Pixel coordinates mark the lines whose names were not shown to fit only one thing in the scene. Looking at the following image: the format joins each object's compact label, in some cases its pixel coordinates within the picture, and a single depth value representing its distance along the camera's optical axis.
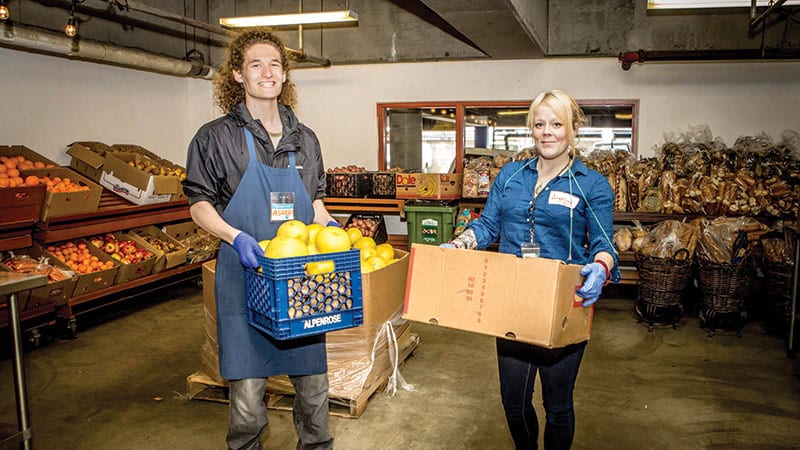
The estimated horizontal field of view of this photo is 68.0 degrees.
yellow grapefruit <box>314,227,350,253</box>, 2.06
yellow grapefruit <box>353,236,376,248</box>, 3.39
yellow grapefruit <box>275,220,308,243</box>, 2.07
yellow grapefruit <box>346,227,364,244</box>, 3.44
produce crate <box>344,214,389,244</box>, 7.16
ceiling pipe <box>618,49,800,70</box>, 6.21
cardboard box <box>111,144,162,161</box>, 6.64
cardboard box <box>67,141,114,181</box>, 5.78
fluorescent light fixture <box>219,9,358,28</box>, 5.11
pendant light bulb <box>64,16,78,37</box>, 4.87
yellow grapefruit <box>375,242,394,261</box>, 3.50
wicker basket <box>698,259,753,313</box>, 4.87
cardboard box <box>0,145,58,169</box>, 5.36
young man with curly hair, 2.13
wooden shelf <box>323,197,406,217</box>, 7.11
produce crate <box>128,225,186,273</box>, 5.70
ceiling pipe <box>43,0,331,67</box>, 4.95
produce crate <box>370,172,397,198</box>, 7.17
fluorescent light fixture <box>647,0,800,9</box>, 3.62
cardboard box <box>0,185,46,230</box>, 4.37
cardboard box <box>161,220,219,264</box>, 6.38
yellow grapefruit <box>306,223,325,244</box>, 2.13
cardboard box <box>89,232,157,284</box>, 5.21
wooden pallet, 3.35
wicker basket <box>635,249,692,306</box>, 4.96
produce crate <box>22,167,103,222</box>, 4.74
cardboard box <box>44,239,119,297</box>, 4.78
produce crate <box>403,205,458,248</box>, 6.84
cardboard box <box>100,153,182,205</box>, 5.63
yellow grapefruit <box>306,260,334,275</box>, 1.87
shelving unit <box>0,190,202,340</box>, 4.64
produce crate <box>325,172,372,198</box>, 7.27
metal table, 2.37
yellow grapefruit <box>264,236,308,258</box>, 1.92
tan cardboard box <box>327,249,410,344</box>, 3.26
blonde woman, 2.12
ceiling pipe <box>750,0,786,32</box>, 4.36
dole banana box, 6.93
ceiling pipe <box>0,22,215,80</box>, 5.00
